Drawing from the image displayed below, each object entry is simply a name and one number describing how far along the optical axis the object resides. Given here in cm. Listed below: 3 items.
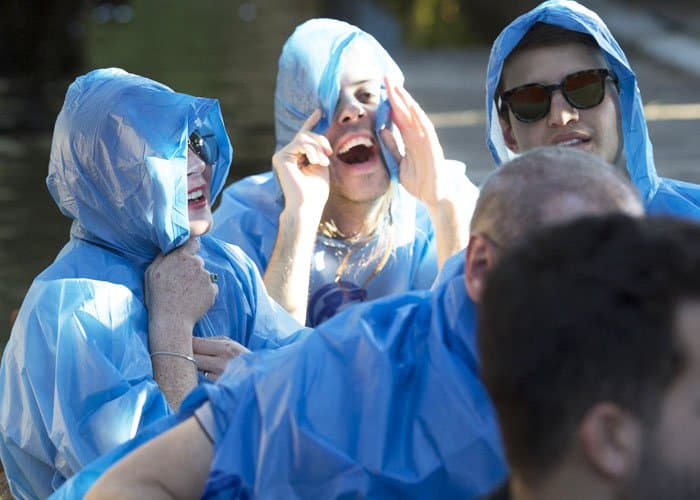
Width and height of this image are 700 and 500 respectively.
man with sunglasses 822
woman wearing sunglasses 671
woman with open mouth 933
